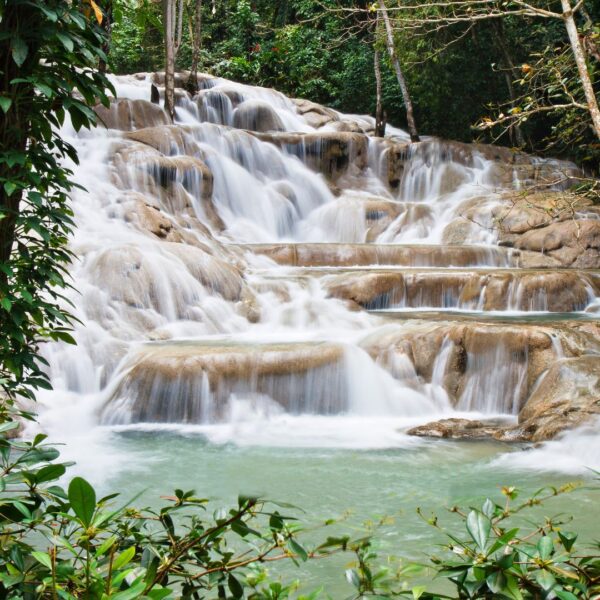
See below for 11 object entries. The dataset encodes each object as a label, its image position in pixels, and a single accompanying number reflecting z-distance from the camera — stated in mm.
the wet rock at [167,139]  15383
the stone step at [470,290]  10961
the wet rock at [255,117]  21062
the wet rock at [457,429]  6898
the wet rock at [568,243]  13648
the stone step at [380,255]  13219
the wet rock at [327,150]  18516
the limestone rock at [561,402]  6613
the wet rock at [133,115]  17375
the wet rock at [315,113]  22427
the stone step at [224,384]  7562
